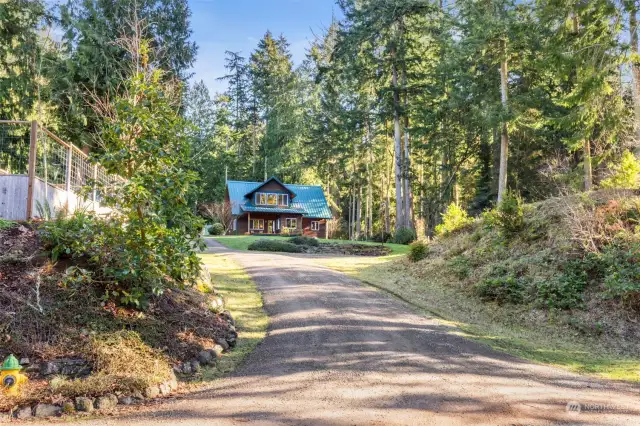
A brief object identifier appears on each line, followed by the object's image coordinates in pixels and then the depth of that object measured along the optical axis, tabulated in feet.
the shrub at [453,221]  61.52
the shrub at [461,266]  47.50
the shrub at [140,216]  23.77
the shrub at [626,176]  47.24
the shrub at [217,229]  130.62
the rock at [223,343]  26.71
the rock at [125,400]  18.22
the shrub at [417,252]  58.95
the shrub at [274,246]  81.56
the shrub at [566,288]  36.19
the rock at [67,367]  19.07
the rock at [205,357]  24.02
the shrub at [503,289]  39.34
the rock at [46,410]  16.61
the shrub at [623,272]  33.68
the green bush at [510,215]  49.57
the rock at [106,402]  17.57
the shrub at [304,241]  90.43
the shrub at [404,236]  96.12
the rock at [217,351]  25.14
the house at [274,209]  142.61
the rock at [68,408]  16.98
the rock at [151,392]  19.06
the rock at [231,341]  27.51
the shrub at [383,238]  104.17
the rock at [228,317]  31.37
